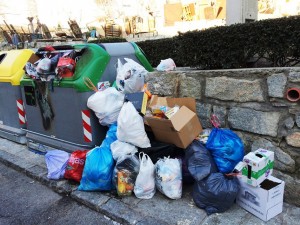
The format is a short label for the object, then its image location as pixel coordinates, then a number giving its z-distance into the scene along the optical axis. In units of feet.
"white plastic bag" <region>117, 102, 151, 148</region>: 8.98
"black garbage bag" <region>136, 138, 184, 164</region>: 9.11
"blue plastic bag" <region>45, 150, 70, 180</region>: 10.15
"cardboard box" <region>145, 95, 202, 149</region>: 8.40
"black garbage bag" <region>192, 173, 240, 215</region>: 7.55
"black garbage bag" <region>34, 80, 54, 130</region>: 11.53
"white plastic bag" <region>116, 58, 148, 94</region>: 10.37
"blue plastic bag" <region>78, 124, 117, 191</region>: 8.86
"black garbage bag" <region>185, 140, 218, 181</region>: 7.98
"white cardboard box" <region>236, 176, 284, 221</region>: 7.26
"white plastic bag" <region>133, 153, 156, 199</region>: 8.46
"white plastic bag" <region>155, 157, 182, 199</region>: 8.36
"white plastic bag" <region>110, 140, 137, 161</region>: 8.94
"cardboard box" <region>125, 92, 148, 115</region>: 9.74
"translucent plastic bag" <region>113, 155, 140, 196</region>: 8.68
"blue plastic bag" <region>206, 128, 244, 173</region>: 8.20
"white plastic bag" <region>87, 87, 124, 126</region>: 9.80
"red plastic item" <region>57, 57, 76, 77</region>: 10.39
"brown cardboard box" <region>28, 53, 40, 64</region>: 12.35
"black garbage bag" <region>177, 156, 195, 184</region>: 8.82
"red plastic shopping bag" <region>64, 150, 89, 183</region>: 9.75
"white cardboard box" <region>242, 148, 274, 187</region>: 7.21
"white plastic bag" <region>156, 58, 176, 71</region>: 10.79
